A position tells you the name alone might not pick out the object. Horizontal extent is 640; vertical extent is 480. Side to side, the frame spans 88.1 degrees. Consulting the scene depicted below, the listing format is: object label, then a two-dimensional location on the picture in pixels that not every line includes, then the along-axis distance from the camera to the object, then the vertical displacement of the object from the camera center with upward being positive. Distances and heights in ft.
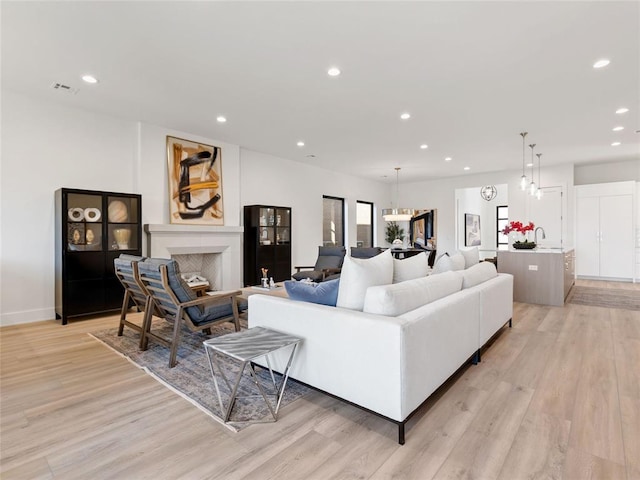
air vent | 12.43 +5.86
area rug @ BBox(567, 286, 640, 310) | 16.80 -3.41
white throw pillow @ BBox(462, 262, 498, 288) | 9.98 -1.20
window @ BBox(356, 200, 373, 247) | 32.14 +1.49
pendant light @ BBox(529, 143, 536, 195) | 17.95 +2.63
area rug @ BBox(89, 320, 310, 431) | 6.99 -3.58
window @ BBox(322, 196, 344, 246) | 28.53 +1.58
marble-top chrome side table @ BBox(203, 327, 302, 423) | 6.38 -2.19
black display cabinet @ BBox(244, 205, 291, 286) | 20.84 -0.25
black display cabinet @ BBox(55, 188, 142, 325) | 13.67 -0.24
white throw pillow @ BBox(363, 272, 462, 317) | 6.56 -1.24
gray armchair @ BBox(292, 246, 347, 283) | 17.80 -1.67
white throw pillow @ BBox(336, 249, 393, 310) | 7.27 -0.94
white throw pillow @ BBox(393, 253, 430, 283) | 9.20 -0.89
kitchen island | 16.76 -1.89
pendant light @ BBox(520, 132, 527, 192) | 17.51 +3.08
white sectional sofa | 5.93 -2.09
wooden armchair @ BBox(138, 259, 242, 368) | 9.40 -1.97
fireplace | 16.75 -0.48
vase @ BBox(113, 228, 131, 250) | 15.16 +0.13
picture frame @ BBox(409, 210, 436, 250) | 32.60 +0.83
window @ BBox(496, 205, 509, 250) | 37.04 +1.85
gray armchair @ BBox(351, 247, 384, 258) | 20.63 -0.87
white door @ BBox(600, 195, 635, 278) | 23.86 +0.04
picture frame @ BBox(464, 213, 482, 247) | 32.78 +0.77
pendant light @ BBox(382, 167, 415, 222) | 28.04 +1.96
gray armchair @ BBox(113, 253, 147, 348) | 10.54 -1.49
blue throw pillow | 7.70 -1.27
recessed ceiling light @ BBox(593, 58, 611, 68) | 10.44 +5.57
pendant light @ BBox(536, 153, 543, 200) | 19.29 +4.33
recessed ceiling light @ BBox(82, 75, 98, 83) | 11.72 +5.81
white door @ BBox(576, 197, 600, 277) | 24.94 +0.13
